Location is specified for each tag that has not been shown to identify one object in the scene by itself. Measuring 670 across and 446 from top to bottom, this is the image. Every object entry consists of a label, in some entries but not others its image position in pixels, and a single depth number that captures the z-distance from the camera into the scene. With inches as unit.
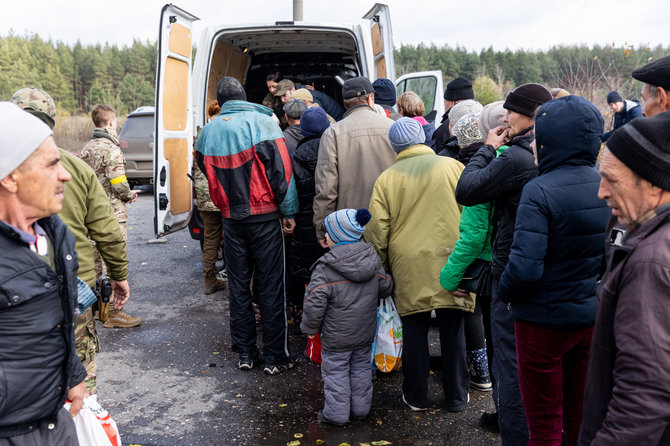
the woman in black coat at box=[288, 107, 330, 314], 167.0
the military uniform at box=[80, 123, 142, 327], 195.2
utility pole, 296.8
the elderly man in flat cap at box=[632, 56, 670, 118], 90.9
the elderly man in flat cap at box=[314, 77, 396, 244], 154.6
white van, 188.2
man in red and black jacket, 154.3
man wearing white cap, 63.9
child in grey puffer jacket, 131.4
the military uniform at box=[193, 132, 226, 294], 214.7
